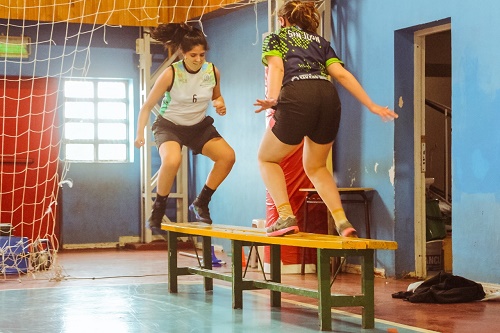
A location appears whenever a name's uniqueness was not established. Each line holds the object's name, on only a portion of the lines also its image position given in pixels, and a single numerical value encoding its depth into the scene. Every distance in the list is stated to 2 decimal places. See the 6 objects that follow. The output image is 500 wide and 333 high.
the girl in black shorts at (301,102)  7.72
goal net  16.31
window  17.70
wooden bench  7.34
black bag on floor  9.40
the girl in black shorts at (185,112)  9.75
